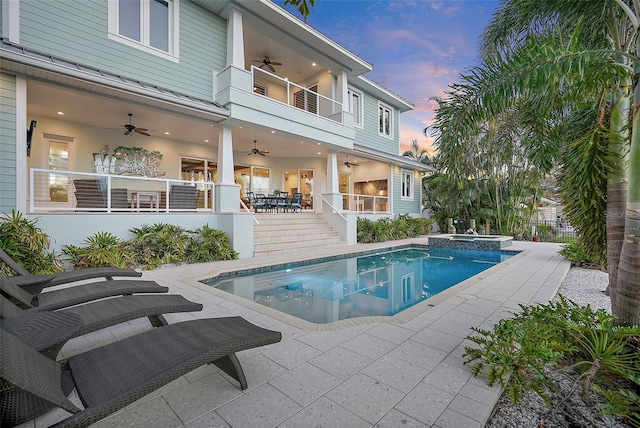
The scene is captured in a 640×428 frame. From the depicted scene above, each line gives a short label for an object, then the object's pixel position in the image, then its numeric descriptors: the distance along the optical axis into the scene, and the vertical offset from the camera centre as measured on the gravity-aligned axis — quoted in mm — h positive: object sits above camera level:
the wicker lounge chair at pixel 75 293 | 2828 -909
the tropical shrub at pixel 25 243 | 5470 -553
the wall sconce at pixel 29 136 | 7113 +1944
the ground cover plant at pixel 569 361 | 2152 -1251
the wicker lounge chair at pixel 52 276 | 3375 -834
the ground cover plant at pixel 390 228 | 13641 -822
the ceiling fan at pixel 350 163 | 16856 +2982
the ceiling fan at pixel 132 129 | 9016 +2684
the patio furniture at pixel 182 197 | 8717 +504
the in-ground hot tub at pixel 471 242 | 12000 -1322
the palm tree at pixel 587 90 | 2627 +1325
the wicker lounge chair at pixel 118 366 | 1368 -989
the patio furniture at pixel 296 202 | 13031 +493
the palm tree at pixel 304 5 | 2824 +2062
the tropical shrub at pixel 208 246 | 8266 -971
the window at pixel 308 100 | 14000 +5612
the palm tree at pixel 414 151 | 34616 +7666
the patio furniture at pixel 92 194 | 7270 +518
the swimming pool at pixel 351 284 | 5355 -1736
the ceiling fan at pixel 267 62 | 11649 +6353
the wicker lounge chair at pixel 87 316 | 1986 -940
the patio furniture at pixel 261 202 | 12562 +472
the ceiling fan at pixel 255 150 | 12500 +2877
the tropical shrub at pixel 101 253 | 6480 -895
